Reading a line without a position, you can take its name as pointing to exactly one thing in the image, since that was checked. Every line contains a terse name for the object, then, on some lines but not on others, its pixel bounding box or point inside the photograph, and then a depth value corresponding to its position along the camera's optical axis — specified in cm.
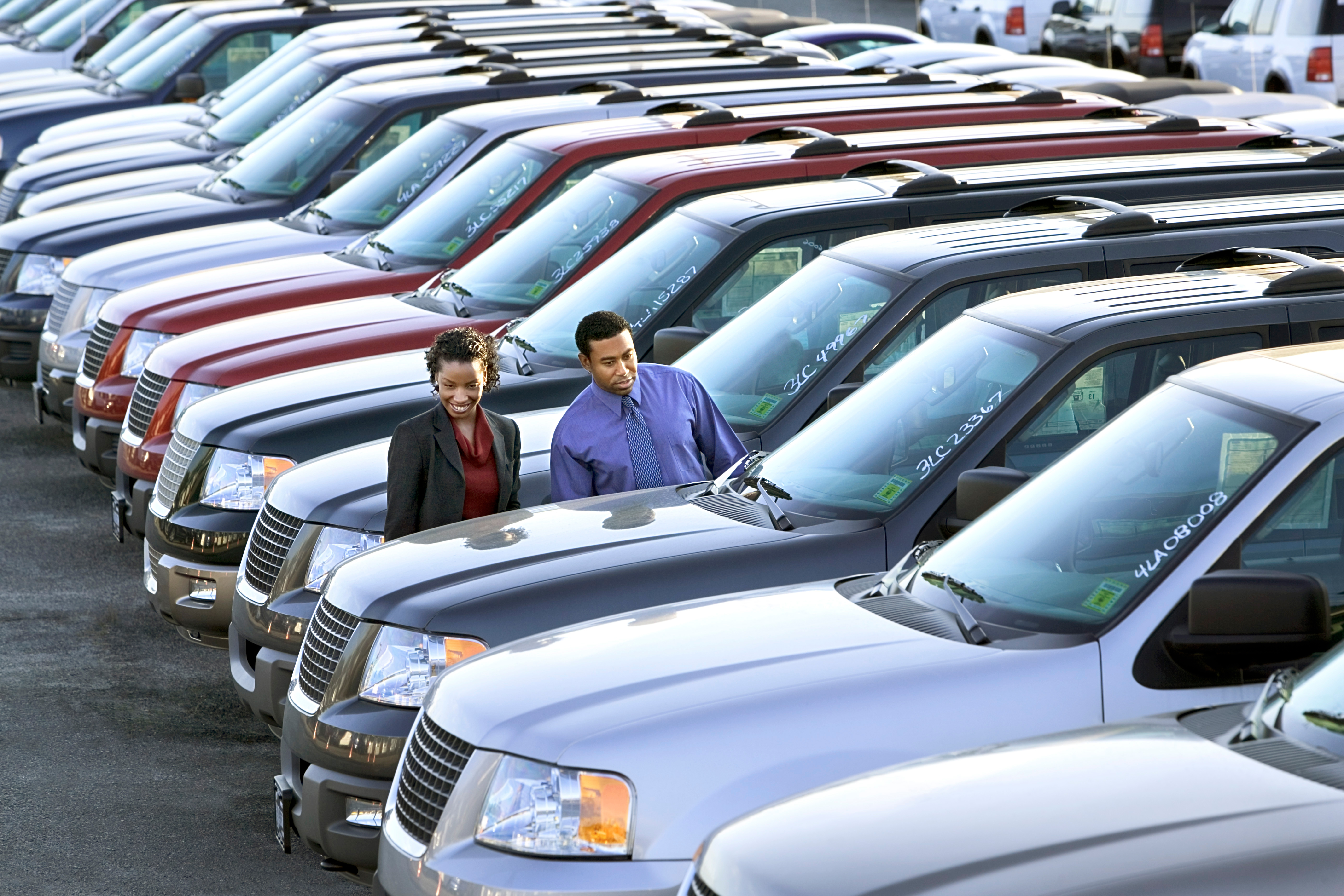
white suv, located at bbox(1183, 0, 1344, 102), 4056
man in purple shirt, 1341
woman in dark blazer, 1327
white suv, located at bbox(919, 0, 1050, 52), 5575
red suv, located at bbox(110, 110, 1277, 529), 1819
